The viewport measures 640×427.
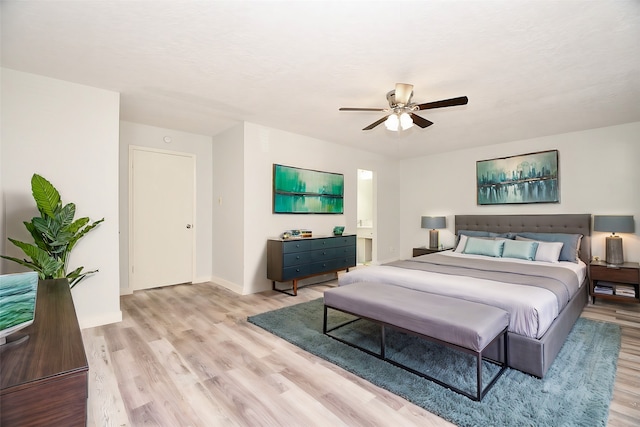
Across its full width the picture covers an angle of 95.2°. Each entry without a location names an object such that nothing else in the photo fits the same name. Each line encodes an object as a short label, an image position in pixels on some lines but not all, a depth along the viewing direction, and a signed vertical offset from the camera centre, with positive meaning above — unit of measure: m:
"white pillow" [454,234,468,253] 4.79 -0.53
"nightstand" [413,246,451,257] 5.51 -0.75
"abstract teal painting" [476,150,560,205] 4.70 +0.55
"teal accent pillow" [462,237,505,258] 4.27 -0.54
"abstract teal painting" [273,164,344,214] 4.60 +0.36
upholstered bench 1.89 -0.76
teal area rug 1.72 -1.19
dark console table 0.79 -0.48
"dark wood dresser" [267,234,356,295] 4.15 -0.69
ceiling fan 2.76 +1.00
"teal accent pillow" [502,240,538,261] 3.99 -0.54
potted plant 2.48 -0.18
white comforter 2.17 -0.70
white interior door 4.30 -0.07
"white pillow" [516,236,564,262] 3.88 -0.54
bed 2.18 -0.67
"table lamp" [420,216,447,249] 5.72 -0.26
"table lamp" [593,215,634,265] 3.91 -0.26
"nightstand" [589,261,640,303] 3.67 -0.93
